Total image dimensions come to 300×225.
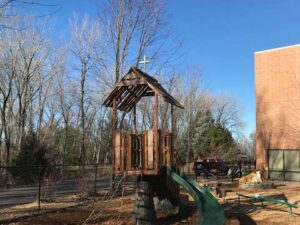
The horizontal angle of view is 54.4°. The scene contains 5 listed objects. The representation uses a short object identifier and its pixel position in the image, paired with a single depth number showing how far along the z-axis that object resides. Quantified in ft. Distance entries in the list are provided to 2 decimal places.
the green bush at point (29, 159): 61.07
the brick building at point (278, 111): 66.51
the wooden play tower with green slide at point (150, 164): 26.07
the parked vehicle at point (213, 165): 85.28
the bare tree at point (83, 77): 77.58
